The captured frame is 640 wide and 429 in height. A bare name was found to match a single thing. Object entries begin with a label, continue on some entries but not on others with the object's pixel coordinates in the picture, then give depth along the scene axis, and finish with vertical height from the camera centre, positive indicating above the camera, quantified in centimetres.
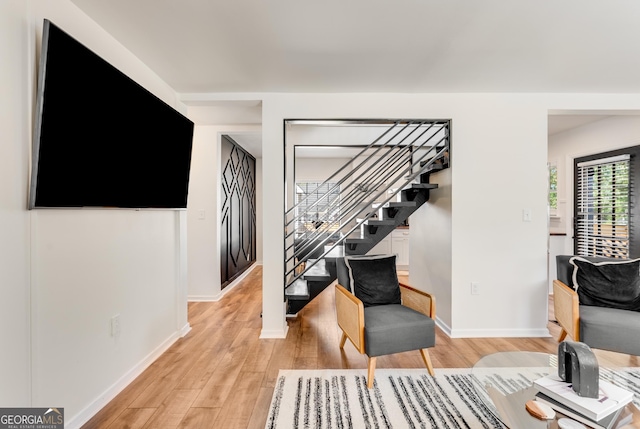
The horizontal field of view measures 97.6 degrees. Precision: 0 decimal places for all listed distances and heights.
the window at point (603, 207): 344 +10
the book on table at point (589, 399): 115 -79
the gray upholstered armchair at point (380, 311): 205 -79
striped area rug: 162 -122
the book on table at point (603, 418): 112 -83
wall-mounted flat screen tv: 136 +48
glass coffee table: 119 -88
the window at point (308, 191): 628 +50
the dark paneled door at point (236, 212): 431 +4
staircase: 295 -11
